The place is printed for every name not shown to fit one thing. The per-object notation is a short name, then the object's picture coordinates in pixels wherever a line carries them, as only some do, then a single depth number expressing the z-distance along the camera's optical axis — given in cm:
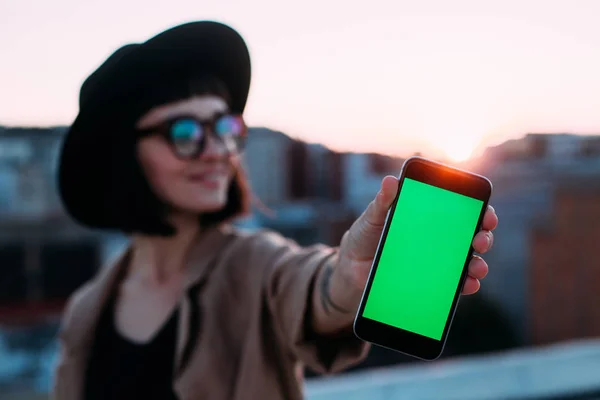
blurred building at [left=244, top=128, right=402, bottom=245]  1266
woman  145
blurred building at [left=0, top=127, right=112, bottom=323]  1145
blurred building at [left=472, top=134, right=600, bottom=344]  1027
